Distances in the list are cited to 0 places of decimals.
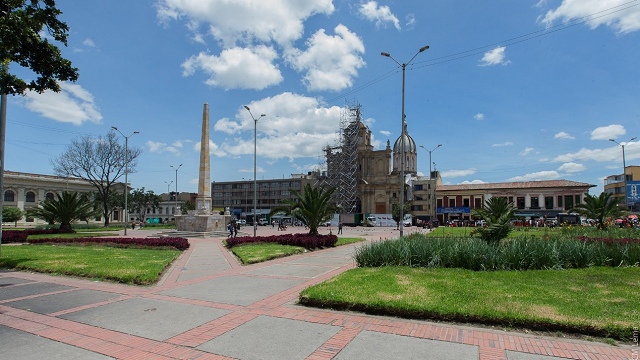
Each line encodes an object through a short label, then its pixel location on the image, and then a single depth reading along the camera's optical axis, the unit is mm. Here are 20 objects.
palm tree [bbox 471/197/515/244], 12883
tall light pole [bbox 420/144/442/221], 79144
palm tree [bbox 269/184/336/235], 22859
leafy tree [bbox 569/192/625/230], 25328
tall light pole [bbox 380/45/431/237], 21177
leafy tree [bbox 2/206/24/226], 50844
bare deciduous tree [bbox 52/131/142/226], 48844
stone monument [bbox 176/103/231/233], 34500
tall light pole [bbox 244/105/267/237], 31816
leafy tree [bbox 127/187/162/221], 83500
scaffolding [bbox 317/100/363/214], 81500
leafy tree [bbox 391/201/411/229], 63862
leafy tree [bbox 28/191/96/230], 31797
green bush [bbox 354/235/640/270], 11031
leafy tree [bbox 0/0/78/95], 9883
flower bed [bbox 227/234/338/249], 20438
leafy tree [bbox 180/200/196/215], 85738
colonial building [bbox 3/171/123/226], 67562
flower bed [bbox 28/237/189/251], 20562
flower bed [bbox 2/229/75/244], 25180
